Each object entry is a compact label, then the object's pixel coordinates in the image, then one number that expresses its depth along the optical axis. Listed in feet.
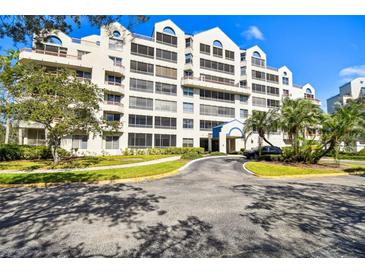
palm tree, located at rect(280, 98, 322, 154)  57.82
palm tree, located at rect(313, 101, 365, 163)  51.88
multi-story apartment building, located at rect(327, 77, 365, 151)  173.59
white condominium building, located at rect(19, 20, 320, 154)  88.63
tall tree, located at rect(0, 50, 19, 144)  44.16
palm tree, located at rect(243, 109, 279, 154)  66.03
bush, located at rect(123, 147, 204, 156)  93.80
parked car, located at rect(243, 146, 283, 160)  79.46
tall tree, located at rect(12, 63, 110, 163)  46.78
